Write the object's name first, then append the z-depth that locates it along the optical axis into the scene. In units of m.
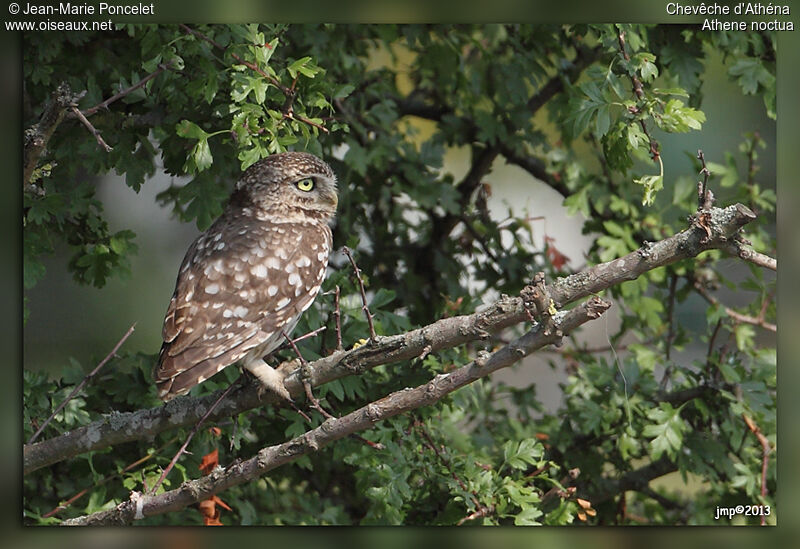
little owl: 10.29
